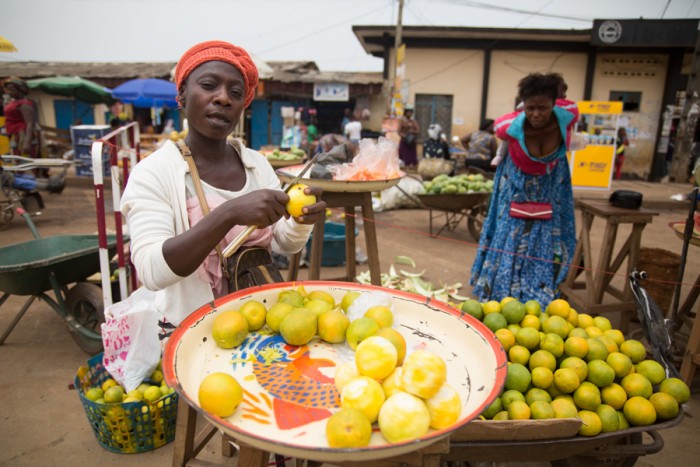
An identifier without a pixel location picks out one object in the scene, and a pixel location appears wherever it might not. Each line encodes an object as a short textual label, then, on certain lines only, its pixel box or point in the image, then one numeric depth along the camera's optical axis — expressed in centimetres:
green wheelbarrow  325
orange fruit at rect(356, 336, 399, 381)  119
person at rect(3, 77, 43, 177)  857
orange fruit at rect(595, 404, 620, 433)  189
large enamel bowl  99
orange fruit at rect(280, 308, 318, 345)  138
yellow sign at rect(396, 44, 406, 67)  1265
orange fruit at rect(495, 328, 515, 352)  213
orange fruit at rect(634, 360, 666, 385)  209
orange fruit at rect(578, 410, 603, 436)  184
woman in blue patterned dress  387
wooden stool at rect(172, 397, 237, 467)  166
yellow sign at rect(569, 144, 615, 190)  1197
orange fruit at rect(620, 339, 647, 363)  219
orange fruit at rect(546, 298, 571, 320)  239
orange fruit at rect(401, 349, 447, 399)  111
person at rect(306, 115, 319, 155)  1506
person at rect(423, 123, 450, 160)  1180
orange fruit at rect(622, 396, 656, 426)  191
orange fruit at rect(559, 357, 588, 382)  200
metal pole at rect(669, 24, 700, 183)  1190
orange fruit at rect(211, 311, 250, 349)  136
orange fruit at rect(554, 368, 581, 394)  195
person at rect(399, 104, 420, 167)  1314
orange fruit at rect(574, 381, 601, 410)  193
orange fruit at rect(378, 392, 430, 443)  102
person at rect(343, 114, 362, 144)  1245
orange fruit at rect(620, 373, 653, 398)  200
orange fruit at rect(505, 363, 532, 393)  196
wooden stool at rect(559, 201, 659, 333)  378
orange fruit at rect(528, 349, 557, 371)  202
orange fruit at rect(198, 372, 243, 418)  105
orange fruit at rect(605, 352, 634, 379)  206
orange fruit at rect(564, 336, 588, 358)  208
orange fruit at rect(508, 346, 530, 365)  206
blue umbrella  1216
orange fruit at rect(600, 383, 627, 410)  197
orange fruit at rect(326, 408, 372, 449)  97
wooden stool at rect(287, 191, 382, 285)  352
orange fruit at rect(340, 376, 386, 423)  108
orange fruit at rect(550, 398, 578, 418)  188
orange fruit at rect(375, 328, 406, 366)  129
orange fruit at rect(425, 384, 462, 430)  108
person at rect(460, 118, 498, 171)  941
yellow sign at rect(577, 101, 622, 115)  1174
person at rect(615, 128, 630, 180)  1455
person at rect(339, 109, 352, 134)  1611
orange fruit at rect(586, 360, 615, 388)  200
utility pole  1332
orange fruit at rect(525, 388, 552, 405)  192
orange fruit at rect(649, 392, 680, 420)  193
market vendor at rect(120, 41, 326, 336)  143
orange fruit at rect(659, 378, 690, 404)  201
